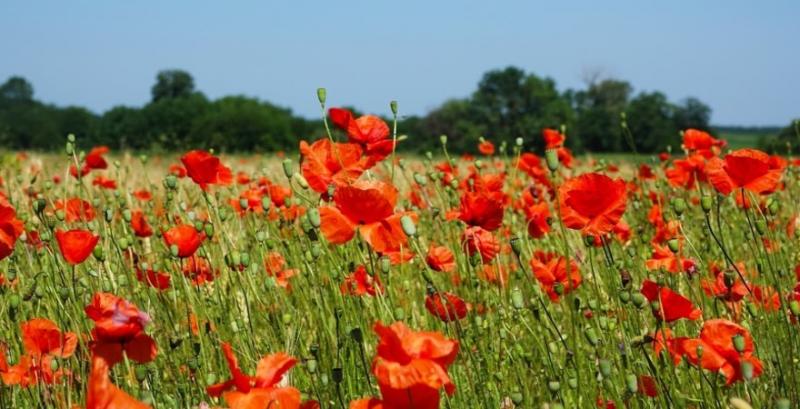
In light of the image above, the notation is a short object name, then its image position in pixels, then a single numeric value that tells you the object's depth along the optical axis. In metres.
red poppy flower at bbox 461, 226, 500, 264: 2.47
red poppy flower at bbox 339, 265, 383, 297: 2.54
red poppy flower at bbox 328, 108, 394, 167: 2.56
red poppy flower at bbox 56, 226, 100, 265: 2.34
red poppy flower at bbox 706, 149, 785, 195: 2.41
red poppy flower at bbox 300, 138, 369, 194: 2.48
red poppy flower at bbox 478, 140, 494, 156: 4.31
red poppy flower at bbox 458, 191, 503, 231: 2.43
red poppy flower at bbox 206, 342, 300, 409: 2.03
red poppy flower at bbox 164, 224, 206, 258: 2.49
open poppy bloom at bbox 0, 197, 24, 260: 2.38
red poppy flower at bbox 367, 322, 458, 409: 1.99
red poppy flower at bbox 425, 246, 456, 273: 2.47
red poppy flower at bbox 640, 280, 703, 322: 2.27
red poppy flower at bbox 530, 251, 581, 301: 2.48
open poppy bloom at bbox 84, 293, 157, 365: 2.12
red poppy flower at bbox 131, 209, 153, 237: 2.82
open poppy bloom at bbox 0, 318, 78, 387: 2.28
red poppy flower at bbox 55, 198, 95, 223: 2.96
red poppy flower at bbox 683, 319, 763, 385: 2.15
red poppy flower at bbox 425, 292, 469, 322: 2.38
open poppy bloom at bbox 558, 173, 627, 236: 2.30
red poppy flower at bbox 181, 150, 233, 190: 2.64
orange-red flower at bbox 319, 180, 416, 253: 2.25
